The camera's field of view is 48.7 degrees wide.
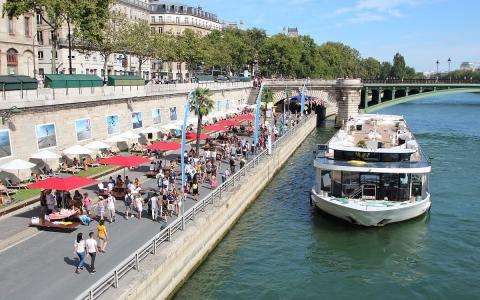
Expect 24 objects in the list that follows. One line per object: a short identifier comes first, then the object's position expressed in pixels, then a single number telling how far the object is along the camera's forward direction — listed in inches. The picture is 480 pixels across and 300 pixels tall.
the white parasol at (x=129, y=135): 1873.0
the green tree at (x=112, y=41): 2753.4
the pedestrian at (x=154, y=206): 1160.8
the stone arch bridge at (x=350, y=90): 3895.2
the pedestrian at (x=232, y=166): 1676.9
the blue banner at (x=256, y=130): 2143.2
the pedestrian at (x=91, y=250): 863.7
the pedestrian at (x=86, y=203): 1159.6
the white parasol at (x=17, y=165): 1304.1
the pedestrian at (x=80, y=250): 860.0
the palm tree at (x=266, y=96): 3511.3
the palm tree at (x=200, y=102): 1987.0
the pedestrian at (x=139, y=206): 1169.4
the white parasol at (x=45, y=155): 1447.8
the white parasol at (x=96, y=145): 1631.4
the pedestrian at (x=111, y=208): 1132.3
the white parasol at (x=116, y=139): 1811.5
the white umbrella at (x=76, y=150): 1551.4
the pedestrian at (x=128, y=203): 1183.2
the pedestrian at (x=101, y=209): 1118.4
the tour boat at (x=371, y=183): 1397.6
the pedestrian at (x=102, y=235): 946.7
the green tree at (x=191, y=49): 3736.5
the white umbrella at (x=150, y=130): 2149.4
